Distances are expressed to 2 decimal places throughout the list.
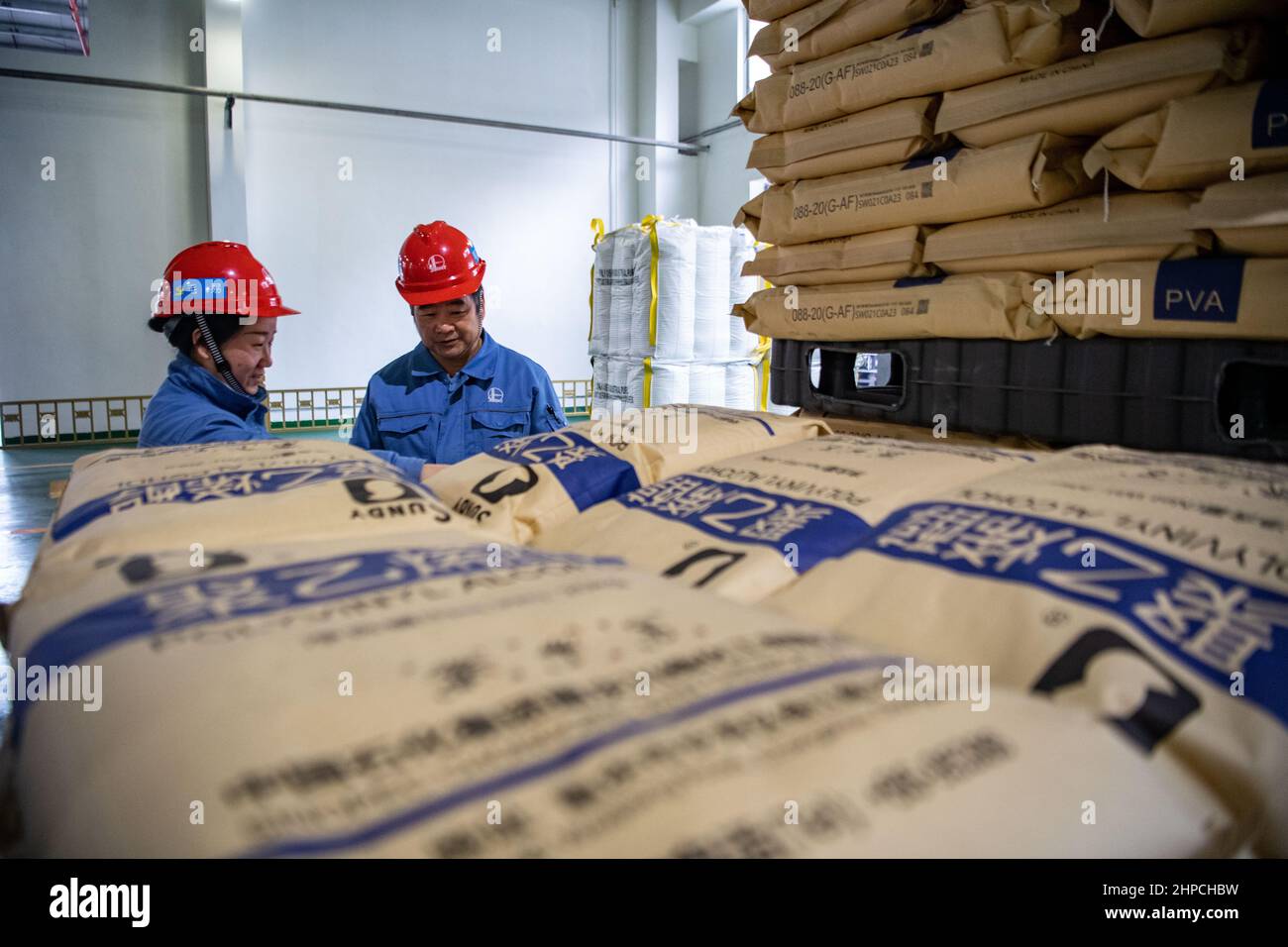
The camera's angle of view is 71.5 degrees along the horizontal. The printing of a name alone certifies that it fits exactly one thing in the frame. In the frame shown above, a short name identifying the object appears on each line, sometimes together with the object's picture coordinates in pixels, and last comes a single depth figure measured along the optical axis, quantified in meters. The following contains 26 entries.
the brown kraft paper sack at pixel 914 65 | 1.80
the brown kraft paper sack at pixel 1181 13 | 1.47
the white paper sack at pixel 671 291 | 6.16
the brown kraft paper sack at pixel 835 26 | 2.03
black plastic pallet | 1.59
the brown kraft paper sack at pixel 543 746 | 0.56
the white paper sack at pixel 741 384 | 6.84
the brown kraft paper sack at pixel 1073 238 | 1.63
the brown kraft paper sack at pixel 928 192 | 1.84
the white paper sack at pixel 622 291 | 6.49
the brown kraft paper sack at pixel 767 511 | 1.24
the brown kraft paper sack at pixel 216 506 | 1.12
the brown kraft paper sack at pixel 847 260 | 2.16
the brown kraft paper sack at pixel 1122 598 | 0.79
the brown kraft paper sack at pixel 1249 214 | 1.44
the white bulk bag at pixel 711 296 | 6.33
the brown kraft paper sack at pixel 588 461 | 1.59
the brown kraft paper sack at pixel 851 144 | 2.10
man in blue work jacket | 3.07
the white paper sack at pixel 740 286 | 6.52
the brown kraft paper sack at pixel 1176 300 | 1.47
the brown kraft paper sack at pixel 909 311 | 1.88
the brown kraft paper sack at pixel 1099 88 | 1.52
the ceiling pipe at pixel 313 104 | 7.96
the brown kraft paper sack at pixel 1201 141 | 1.44
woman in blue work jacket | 2.41
